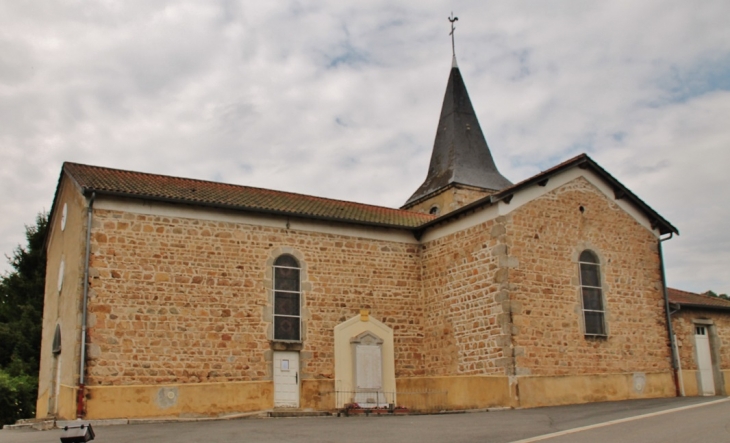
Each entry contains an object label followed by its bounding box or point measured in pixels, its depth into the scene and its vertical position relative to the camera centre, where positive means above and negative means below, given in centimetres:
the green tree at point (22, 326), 2330 +215
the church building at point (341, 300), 1552 +174
